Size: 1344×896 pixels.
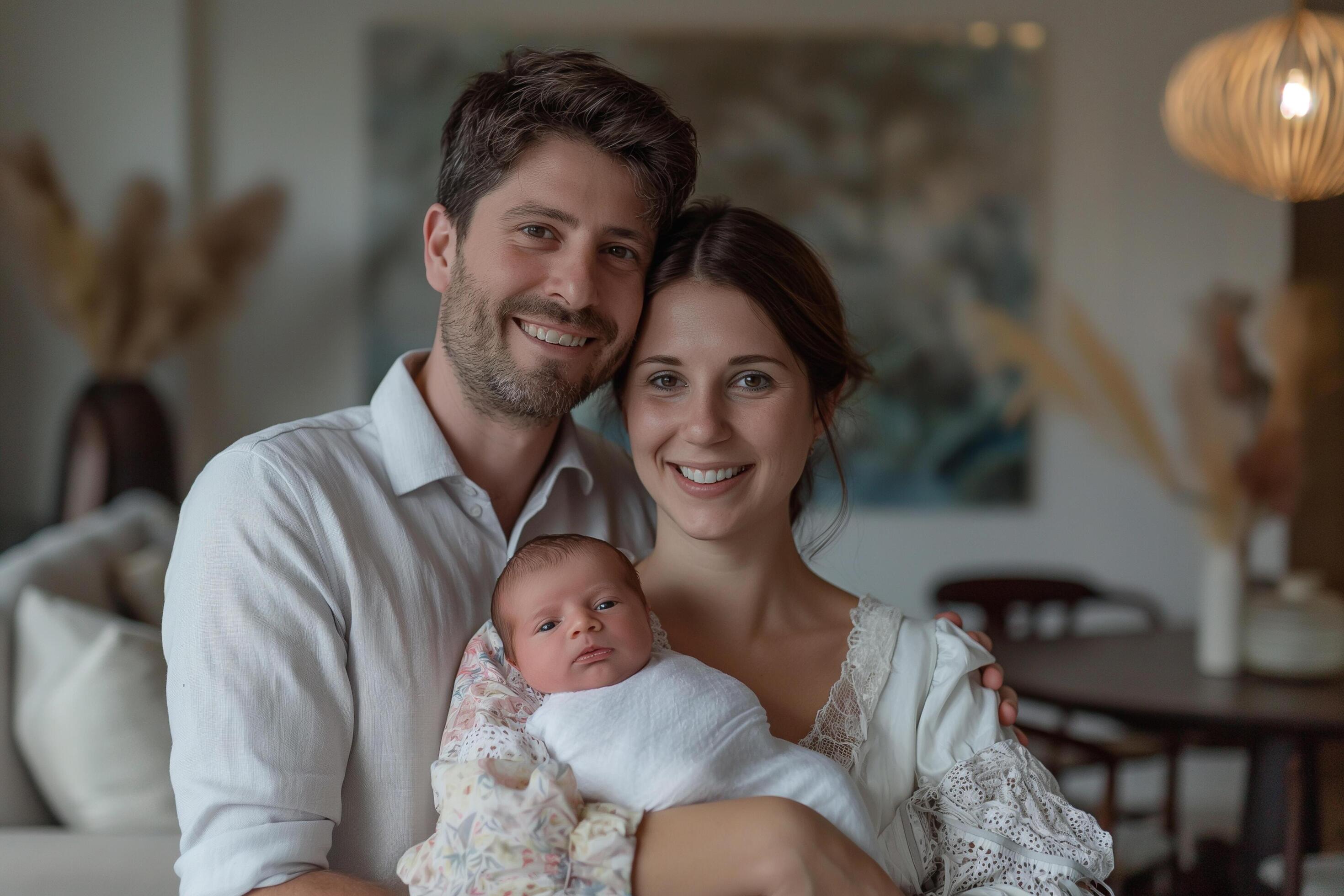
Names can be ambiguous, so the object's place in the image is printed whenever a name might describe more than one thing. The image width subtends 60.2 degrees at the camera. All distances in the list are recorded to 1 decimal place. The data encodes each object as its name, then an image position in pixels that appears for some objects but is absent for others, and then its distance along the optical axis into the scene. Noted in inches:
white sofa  77.9
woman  50.5
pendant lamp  120.3
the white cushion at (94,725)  87.7
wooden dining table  108.3
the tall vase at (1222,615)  125.0
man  54.7
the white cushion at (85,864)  77.5
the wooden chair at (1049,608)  146.4
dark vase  164.9
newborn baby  53.2
